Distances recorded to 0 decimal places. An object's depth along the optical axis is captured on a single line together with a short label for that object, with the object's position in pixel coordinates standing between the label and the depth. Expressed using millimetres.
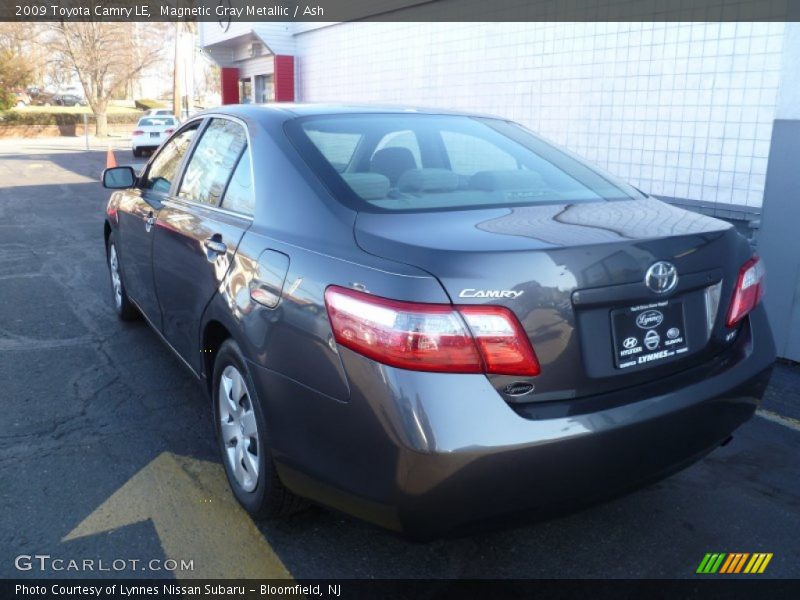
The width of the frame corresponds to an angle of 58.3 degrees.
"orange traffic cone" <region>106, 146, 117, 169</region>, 16605
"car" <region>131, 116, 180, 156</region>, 25703
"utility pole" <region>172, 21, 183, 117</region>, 33812
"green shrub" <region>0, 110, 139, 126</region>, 40094
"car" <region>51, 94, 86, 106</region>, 67188
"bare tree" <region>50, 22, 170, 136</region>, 39156
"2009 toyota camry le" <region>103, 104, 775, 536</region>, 2064
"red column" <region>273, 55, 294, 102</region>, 17484
